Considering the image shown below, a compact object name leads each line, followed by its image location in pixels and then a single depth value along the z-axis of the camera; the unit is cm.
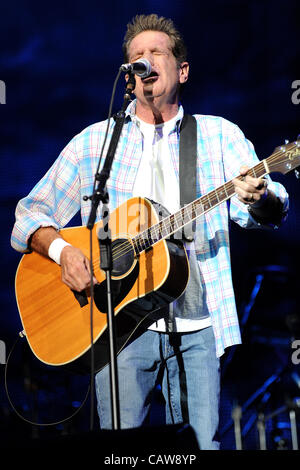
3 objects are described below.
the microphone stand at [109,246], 456
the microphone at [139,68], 541
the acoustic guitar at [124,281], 560
